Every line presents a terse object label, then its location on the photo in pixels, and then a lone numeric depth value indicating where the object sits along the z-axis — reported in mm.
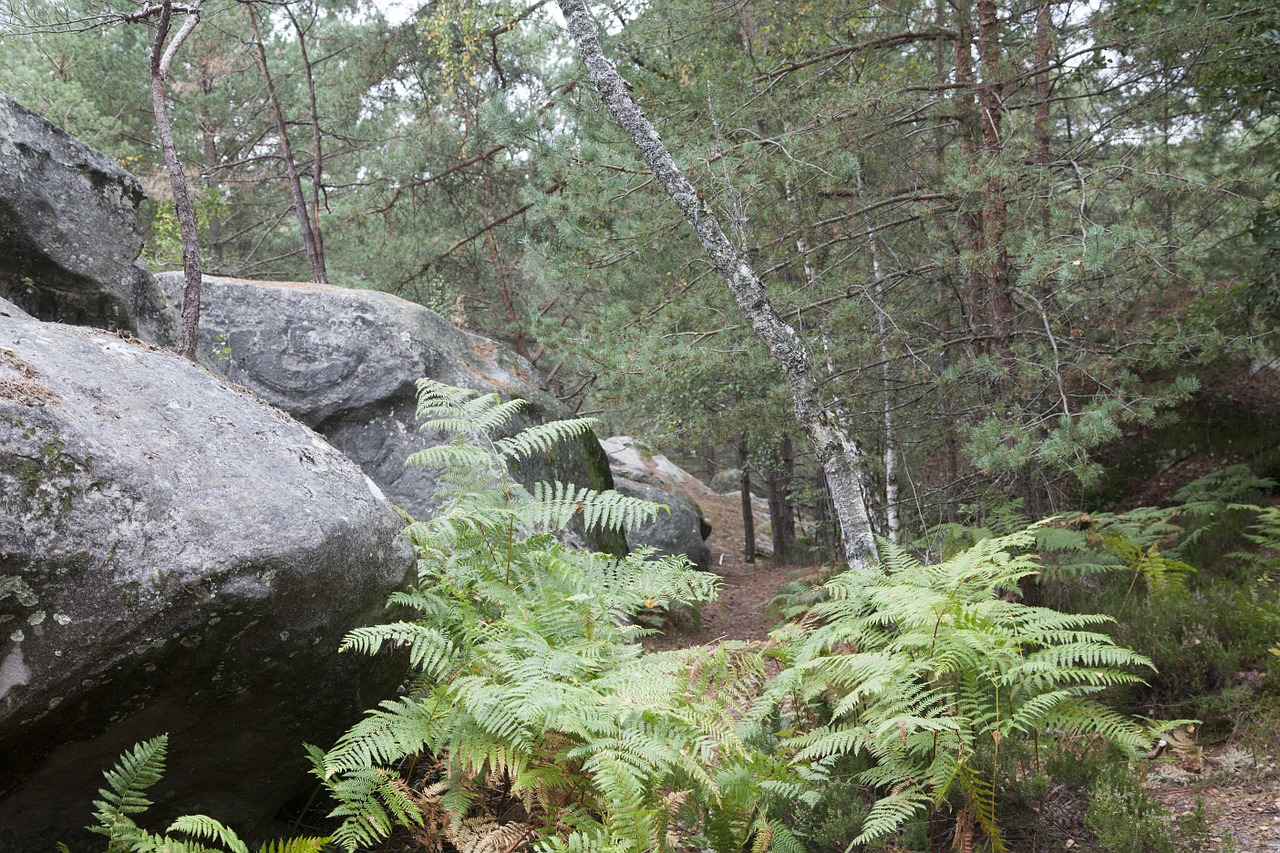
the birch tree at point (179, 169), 4824
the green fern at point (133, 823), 2529
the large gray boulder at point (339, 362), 7195
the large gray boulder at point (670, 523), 14047
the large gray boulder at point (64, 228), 4434
